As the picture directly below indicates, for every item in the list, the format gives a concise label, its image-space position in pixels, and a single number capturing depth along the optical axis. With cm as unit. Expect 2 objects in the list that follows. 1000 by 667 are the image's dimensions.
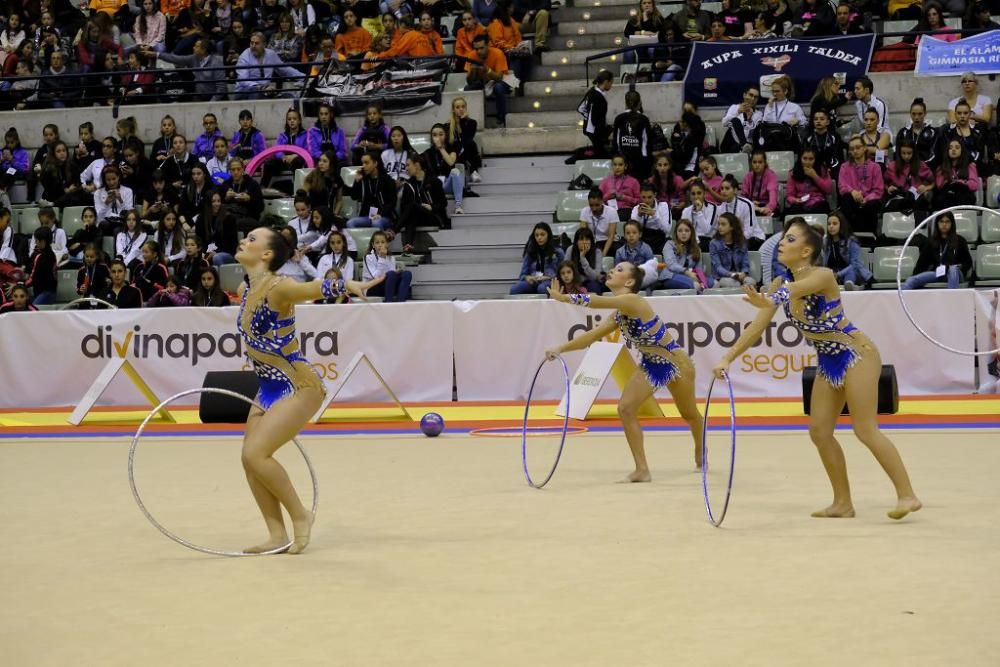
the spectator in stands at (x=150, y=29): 2167
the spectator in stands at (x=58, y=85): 2056
